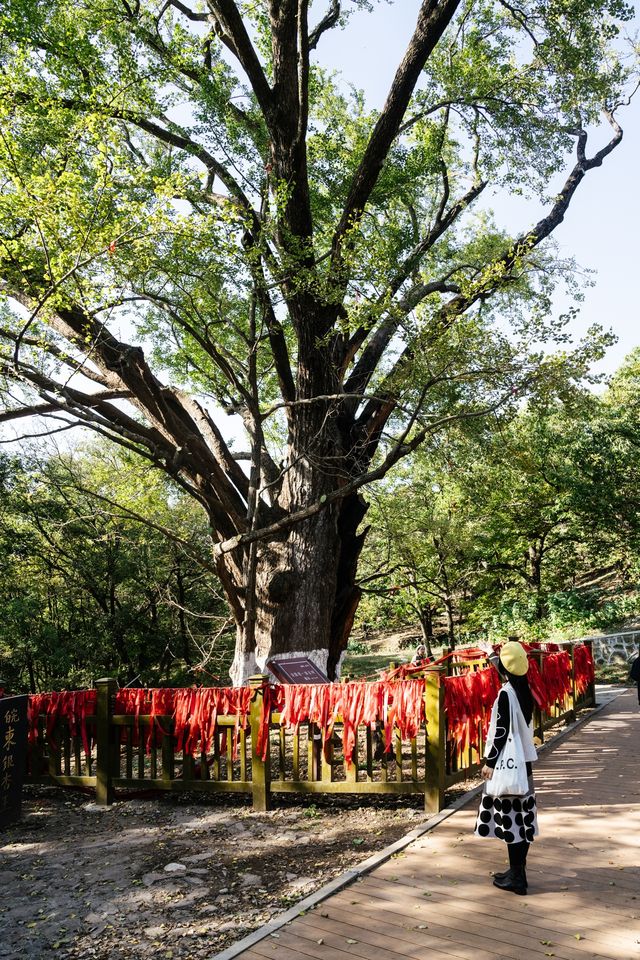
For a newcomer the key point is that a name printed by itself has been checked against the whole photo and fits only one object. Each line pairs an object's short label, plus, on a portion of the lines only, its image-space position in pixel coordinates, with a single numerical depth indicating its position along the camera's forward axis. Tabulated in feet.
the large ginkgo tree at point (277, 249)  31.48
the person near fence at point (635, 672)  33.37
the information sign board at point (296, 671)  31.24
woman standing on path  16.57
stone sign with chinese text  23.25
